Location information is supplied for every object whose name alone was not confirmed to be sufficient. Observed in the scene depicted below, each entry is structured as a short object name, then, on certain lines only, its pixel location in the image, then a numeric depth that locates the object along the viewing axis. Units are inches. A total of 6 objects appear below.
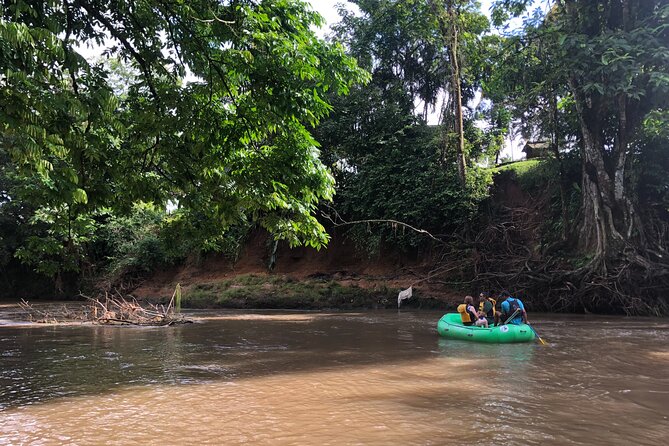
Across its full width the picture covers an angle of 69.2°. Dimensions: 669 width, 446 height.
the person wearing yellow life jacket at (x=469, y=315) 529.0
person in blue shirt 494.0
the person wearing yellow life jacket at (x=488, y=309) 544.4
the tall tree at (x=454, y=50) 937.8
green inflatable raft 473.1
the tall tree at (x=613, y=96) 618.2
